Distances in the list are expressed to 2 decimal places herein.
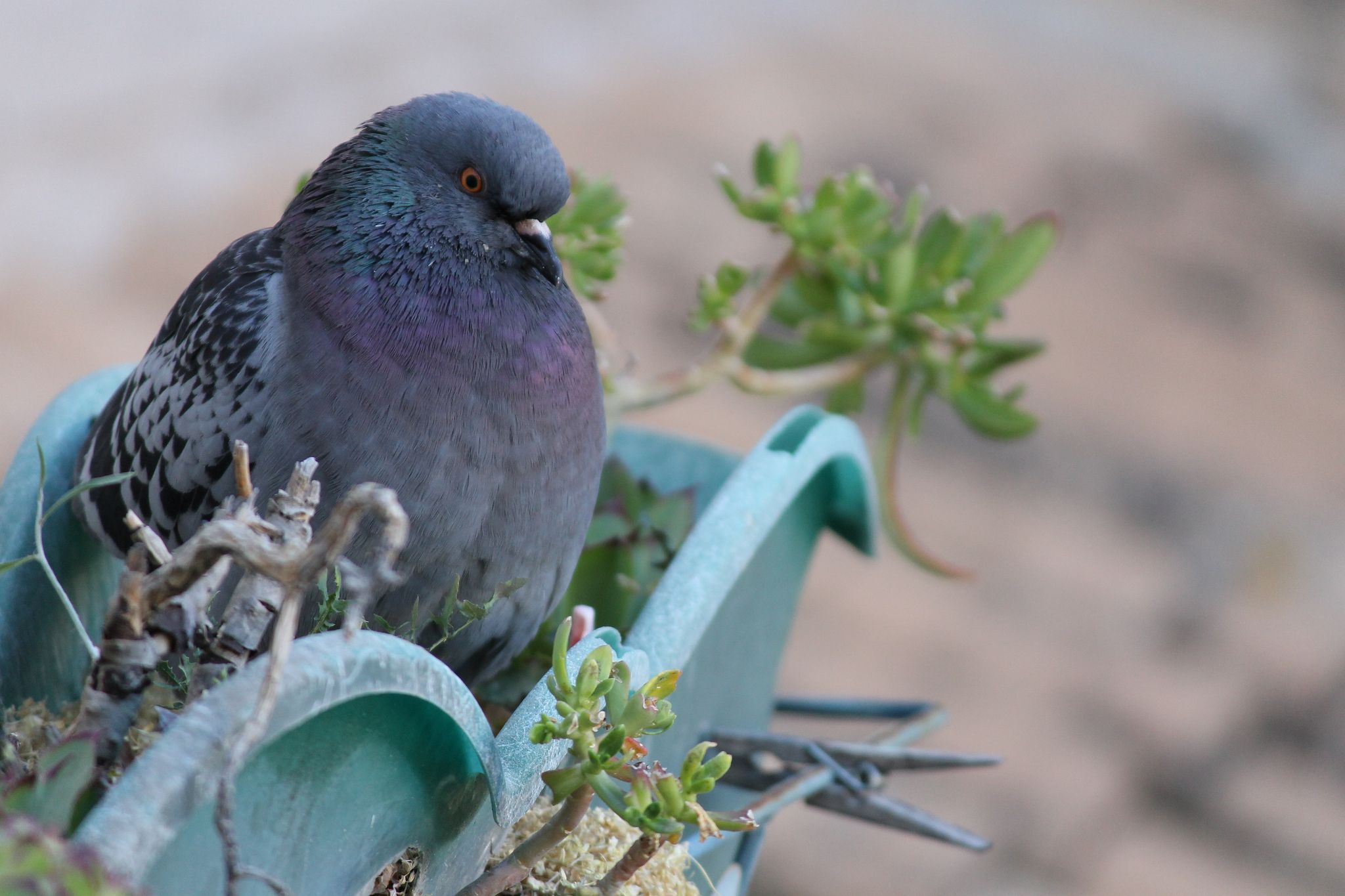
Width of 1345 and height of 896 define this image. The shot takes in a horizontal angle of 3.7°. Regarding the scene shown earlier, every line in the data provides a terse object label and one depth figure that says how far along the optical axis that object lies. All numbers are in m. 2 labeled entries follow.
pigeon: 5.88
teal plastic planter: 5.69
